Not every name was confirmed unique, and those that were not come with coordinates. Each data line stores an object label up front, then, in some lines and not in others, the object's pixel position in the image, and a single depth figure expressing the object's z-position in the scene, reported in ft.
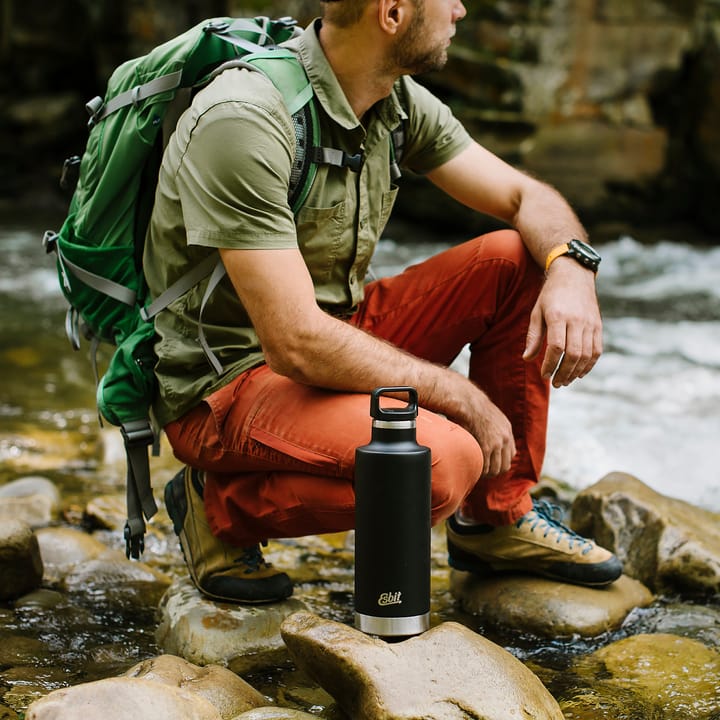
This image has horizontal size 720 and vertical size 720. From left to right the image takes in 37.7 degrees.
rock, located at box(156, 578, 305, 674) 9.29
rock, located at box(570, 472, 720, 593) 11.03
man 8.70
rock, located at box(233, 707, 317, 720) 7.52
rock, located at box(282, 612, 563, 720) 7.35
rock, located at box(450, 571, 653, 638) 10.06
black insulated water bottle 7.89
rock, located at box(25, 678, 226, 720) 6.83
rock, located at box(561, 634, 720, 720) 8.46
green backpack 9.36
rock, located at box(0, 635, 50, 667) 9.05
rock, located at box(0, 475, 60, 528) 12.84
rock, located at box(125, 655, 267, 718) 7.94
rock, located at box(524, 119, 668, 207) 36.68
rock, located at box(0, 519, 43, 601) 10.30
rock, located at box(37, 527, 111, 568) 11.59
